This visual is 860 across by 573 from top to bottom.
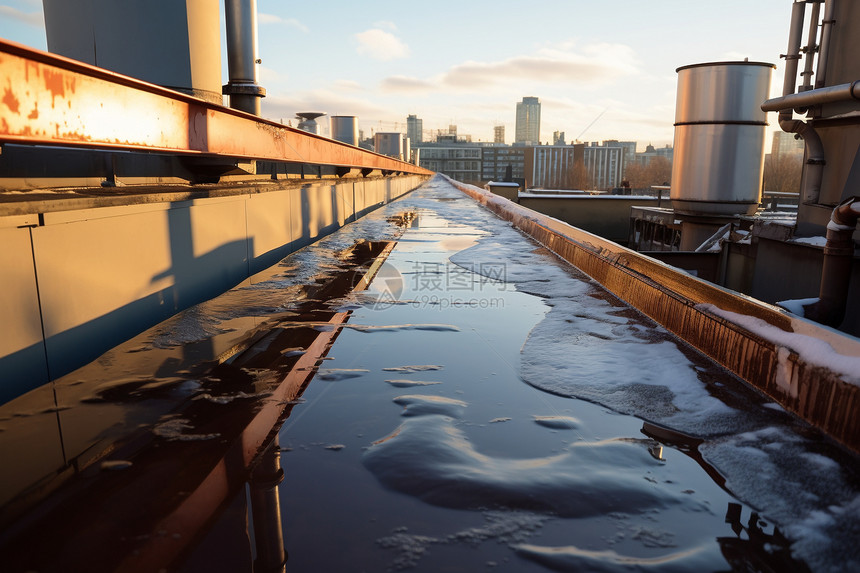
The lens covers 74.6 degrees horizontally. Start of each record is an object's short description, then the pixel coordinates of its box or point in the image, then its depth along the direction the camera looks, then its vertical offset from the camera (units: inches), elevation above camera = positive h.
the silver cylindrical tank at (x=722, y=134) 488.4 +41.2
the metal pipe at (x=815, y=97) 262.4 +43.0
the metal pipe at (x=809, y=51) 315.0 +71.7
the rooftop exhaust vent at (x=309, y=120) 786.8 +84.1
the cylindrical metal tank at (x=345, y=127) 936.9 +86.0
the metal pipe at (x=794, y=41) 324.8 +80.0
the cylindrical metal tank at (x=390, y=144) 1636.3 +103.1
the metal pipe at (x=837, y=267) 237.9 -36.2
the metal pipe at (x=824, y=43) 297.3 +72.3
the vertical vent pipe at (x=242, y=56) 258.1 +56.6
